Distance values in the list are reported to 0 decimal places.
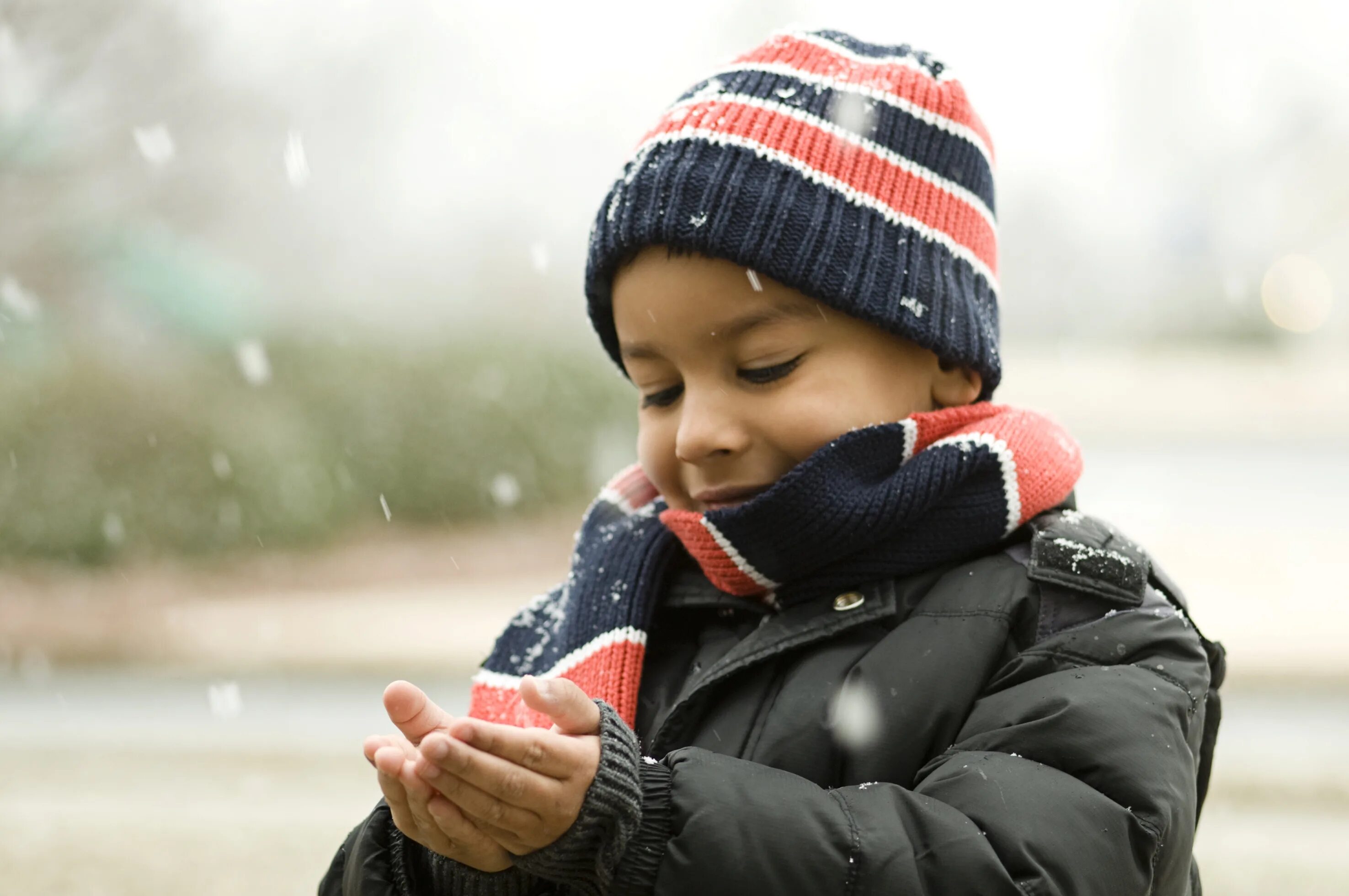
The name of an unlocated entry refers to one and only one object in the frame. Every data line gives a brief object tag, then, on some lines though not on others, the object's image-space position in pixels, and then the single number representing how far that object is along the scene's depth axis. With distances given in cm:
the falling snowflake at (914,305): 168
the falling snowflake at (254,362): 974
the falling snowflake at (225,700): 634
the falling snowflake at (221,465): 922
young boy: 117
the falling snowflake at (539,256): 1112
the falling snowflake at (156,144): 901
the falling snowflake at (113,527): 897
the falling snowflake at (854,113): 177
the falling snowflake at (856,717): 139
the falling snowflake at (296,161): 1026
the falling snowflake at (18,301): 966
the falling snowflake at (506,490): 980
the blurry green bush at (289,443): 898
